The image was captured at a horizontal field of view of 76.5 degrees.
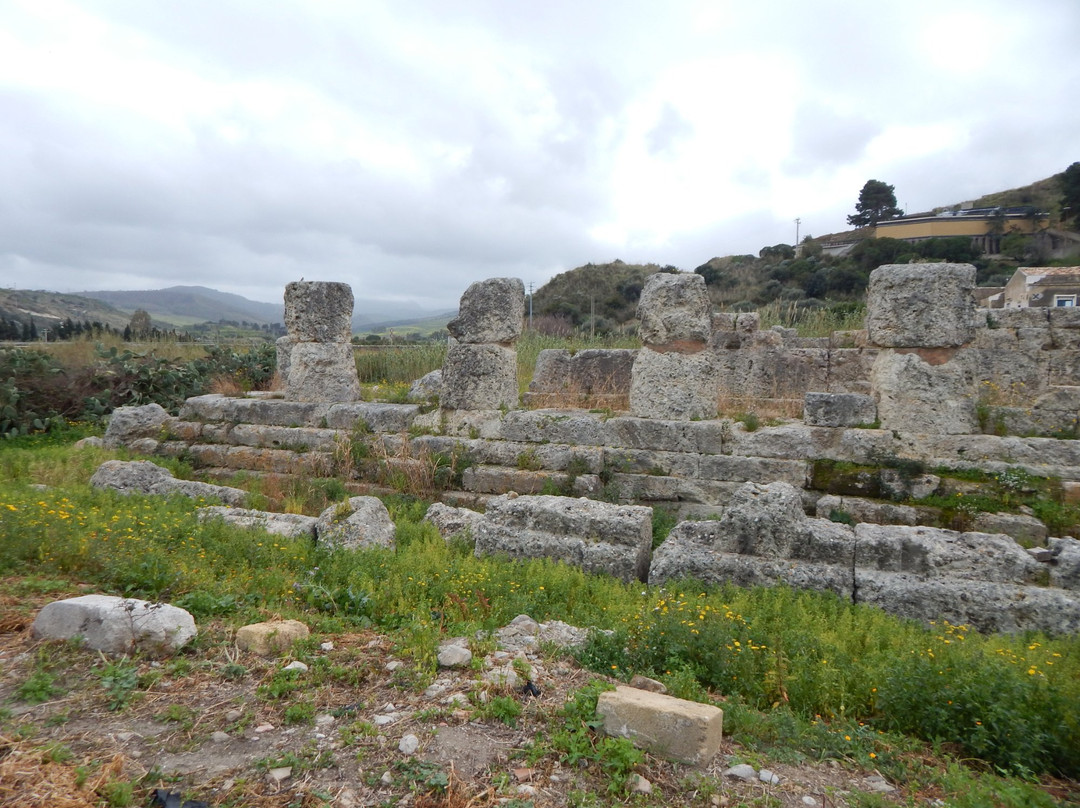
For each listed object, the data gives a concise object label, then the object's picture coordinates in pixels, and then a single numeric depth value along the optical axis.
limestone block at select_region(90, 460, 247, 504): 7.83
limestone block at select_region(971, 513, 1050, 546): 6.11
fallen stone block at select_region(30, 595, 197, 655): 3.74
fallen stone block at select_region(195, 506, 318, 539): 6.54
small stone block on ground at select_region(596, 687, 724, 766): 3.03
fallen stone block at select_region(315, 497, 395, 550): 6.27
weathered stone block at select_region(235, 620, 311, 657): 3.90
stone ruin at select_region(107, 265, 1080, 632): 5.35
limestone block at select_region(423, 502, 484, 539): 6.83
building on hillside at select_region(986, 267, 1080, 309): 21.97
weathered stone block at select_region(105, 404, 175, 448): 10.16
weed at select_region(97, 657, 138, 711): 3.30
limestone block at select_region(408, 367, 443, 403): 11.84
